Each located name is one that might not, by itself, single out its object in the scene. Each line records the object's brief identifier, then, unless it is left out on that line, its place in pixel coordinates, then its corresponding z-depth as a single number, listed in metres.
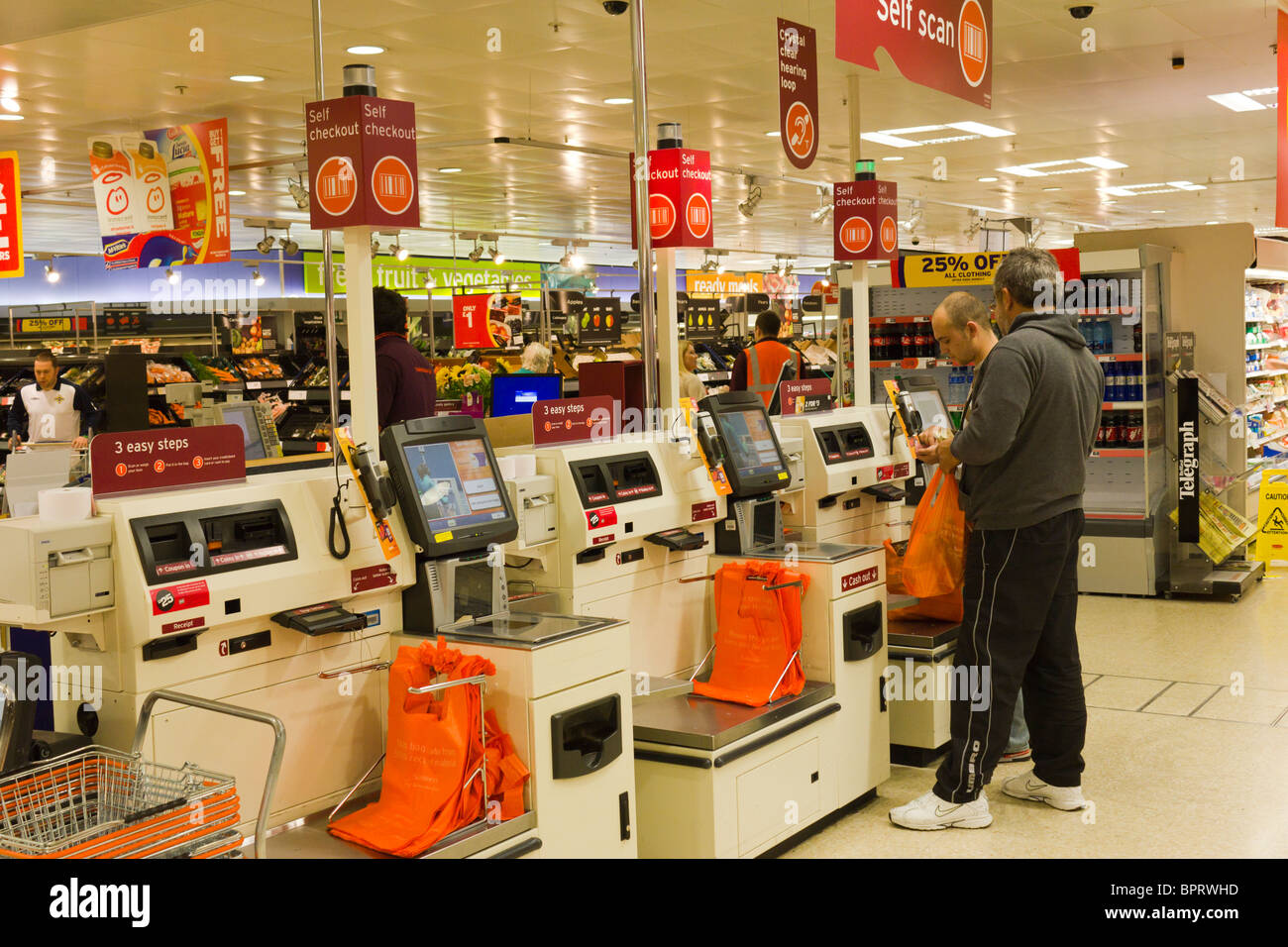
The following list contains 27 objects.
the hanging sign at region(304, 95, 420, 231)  3.39
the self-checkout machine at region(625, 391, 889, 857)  3.82
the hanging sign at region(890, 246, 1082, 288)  8.83
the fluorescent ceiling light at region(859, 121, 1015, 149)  12.34
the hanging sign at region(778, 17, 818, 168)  6.35
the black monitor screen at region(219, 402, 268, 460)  7.41
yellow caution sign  8.92
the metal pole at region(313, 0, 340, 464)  4.77
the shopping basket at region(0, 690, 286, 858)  2.32
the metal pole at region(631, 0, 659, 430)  4.86
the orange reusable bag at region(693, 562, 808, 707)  4.26
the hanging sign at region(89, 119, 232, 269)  9.17
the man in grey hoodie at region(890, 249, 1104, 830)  4.06
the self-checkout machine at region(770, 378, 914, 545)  5.14
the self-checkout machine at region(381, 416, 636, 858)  3.17
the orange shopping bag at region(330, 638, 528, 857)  3.01
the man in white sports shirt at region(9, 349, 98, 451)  8.88
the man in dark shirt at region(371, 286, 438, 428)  5.14
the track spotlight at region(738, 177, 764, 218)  12.82
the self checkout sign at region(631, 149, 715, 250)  4.91
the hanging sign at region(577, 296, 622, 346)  12.77
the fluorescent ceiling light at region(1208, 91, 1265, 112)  11.21
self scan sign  4.01
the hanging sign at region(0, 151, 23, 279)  9.52
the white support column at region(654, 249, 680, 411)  4.98
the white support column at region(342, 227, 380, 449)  3.52
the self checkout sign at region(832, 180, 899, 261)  5.97
